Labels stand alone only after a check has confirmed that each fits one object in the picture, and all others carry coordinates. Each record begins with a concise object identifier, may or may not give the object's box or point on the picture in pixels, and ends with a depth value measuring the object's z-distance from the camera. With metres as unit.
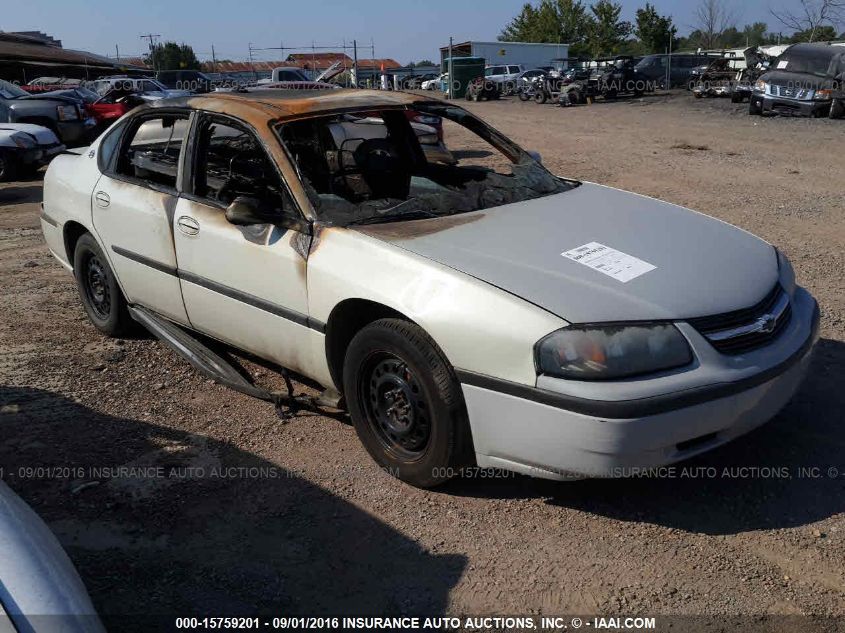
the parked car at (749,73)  25.75
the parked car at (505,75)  39.02
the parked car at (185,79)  31.20
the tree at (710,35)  56.22
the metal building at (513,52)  50.00
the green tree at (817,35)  46.62
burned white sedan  2.81
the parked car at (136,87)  20.39
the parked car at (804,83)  18.98
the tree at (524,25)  68.38
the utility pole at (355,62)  31.45
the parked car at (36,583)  1.80
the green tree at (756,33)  70.68
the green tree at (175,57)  57.47
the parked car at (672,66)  34.75
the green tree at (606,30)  62.50
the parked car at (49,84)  22.28
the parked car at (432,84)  49.48
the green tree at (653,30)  53.72
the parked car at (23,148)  12.34
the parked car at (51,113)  14.75
